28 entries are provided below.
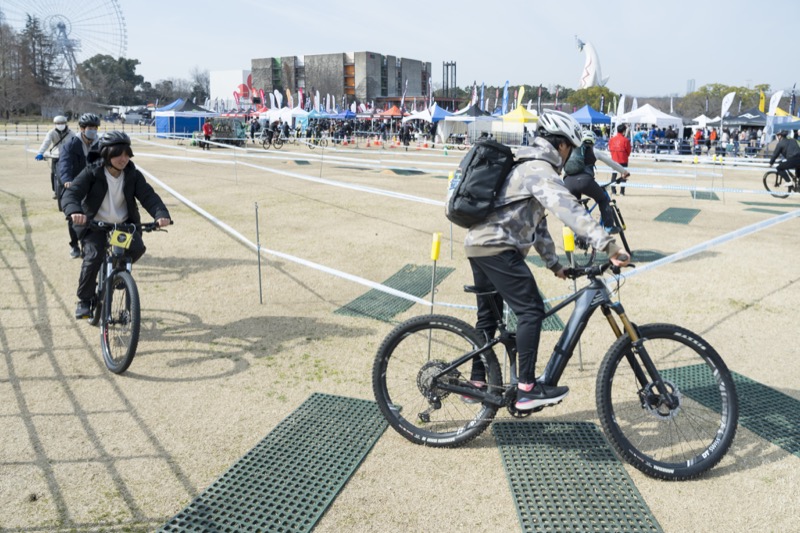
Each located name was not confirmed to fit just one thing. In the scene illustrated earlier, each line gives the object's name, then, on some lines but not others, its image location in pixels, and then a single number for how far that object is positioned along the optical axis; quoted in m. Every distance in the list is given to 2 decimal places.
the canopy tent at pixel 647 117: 37.19
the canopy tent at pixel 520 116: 36.53
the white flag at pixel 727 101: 38.84
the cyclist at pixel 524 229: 3.67
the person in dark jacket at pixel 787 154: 16.98
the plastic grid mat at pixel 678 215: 13.32
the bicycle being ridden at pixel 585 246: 9.21
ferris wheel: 66.81
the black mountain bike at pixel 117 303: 5.18
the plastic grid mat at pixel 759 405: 4.27
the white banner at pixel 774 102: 37.34
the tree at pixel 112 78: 121.76
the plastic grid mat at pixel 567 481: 3.36
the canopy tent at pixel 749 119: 40.19
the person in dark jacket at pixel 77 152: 7.70
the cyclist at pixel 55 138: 10.36
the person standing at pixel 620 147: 15.80
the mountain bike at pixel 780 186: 17.20
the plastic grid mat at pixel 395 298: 6.88
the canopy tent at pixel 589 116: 37.41
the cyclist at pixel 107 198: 5.54
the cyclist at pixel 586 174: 8.95
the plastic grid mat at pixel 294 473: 3.33
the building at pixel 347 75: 129.12
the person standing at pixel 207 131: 34.38
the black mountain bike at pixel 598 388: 3.75
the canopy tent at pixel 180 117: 42.91
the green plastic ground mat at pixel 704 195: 17.17
